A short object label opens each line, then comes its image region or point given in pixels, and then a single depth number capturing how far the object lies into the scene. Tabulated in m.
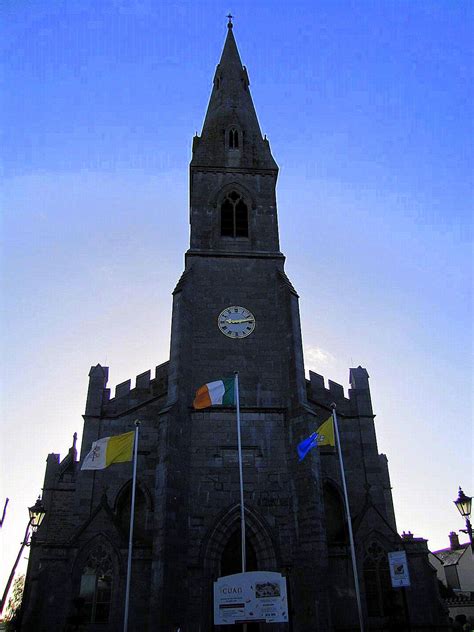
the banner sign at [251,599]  15.92
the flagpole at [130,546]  17.65
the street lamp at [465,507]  14.94
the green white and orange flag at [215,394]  22.06
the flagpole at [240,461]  18.19
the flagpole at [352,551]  17.57
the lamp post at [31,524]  20.52
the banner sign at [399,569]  18.12
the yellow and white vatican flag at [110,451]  21.06
